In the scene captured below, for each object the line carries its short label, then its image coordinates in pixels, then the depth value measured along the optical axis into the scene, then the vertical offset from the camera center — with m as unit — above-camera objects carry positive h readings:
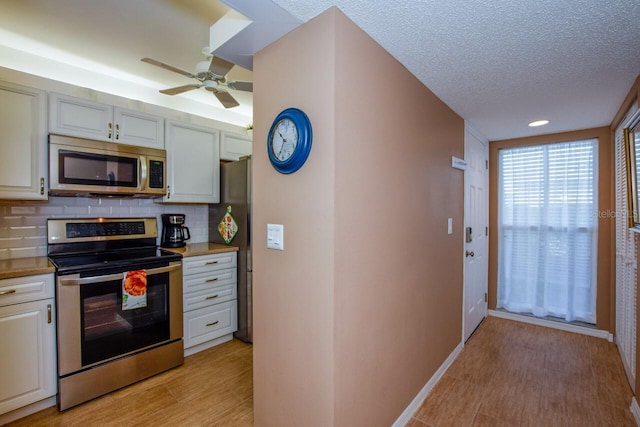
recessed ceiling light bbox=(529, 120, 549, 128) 2.83 +0.85
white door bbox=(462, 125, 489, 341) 2.90 -0.19
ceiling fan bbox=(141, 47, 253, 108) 2.08 +1.00
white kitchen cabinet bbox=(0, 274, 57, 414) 1.80 -0.81
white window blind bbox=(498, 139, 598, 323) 3.13 -0.19
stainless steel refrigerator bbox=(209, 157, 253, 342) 2.88 -0.11
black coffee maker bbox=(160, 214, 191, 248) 2.95 -0.20
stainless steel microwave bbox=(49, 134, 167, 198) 2.21 +0.34
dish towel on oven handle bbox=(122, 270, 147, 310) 2.17 -0.57
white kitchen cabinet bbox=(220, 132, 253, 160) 3.24 +0.72
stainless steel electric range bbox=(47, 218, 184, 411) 1.97 -0.70
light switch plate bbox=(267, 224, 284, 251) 1.47 -0.12
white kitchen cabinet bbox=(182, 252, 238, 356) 2.65 -0.82
